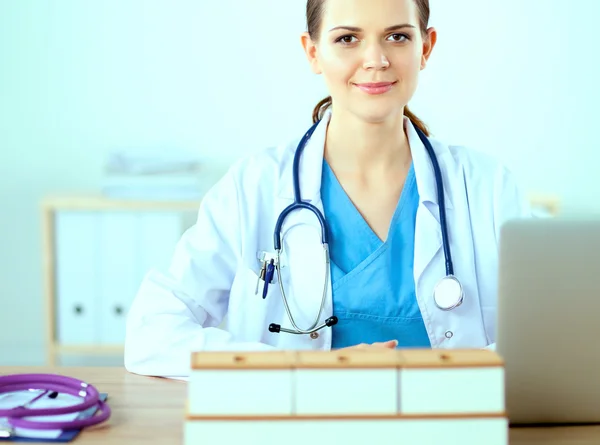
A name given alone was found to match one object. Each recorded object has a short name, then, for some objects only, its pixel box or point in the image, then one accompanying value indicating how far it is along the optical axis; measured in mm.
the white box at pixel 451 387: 966
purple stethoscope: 1163
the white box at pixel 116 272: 3186
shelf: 3146
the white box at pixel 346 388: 963
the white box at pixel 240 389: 961
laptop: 1080
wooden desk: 1148
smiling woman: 1729
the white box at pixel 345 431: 962
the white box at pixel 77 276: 3199
